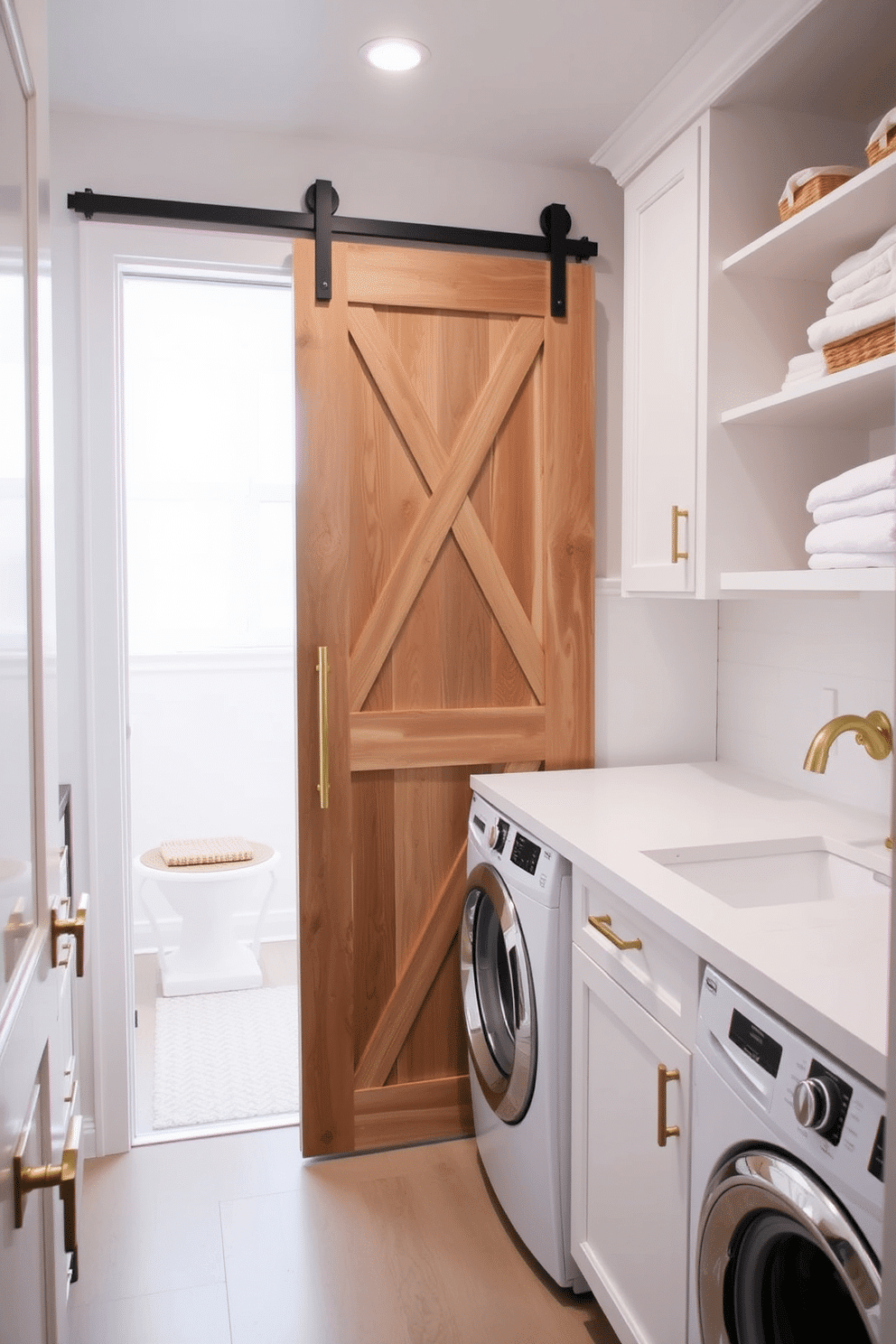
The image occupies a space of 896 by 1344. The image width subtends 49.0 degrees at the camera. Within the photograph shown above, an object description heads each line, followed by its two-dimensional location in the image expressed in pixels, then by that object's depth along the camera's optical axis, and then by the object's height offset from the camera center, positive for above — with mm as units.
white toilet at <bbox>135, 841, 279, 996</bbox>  3438 -1010
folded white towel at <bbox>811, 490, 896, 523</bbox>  1495 +202
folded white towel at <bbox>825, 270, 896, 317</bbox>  1562 +555
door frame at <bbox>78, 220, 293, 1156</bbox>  2340 +110
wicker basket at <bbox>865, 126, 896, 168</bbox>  1563 +784
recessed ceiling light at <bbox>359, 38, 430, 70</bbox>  2000 +1203
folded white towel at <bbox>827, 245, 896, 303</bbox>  1552 +589
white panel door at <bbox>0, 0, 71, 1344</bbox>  846 -70
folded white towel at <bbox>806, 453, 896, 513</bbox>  1484 +239
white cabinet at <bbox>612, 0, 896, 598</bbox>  1966 +642
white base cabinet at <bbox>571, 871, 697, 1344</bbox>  1432 -800
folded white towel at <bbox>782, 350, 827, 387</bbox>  1812 +500
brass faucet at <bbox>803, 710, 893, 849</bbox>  1631 -177
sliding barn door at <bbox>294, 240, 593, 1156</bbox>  2412 +41
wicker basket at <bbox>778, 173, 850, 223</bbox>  1739 +794
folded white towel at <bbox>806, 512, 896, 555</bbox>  1489 +157
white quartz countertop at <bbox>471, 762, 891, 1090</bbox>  1111 -394
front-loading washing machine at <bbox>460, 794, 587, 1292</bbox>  1894 -828
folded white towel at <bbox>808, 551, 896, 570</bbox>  1524 +118
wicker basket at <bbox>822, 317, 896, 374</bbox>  1592 +480
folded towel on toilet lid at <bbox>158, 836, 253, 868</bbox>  3490 -785
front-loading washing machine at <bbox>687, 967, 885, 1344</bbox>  976 -610
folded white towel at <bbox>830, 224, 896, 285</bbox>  1579 +626
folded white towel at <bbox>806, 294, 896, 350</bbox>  1561 +515
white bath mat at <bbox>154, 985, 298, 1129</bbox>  2752 -1313
